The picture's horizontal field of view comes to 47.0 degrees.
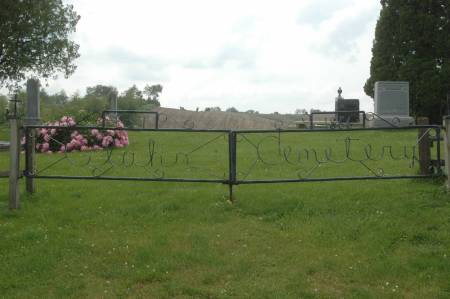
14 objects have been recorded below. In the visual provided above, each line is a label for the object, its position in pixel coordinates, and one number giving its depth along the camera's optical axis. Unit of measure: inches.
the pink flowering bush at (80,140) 564.1
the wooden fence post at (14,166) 252.2
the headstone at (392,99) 832.9
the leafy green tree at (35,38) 951.0
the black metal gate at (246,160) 272.1
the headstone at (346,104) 887.1
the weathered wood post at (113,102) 913.5
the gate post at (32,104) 551.8
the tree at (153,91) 2012.3
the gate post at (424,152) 281.1
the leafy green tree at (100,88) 1740.2
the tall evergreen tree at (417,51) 999.0
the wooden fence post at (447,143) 243.6
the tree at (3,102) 1214.0
